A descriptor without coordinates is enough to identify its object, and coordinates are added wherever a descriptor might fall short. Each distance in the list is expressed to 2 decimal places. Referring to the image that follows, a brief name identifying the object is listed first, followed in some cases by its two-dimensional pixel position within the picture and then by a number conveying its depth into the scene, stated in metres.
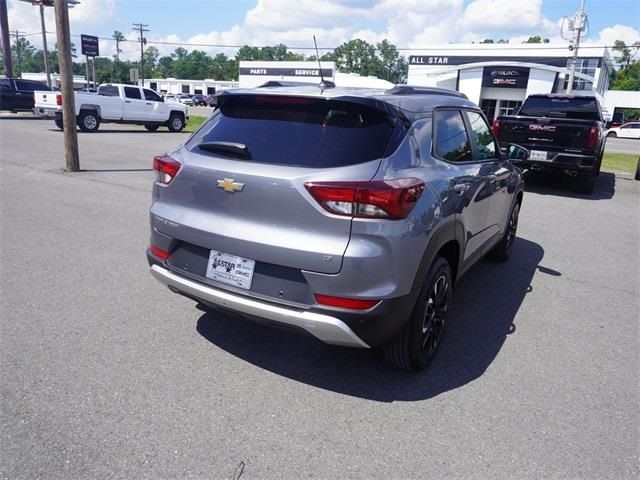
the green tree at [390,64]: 132.38
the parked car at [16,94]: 26.59
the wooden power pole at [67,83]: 9.73
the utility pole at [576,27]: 33.53
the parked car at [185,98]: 70.94
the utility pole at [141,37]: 82.69
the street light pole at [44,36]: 46.70
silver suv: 2.73
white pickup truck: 20.38
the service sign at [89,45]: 41.06
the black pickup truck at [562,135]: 9.63
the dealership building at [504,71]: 47.88
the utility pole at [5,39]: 42.83
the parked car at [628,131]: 39.75
